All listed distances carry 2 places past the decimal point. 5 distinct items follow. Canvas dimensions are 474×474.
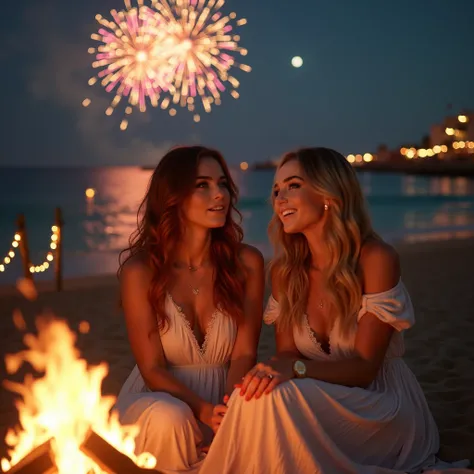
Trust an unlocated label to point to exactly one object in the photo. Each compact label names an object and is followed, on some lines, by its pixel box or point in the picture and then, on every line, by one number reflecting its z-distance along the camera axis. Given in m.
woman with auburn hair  3.74
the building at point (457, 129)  120.25
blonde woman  3.01
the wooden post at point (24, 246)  11.55
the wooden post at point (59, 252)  11.66
